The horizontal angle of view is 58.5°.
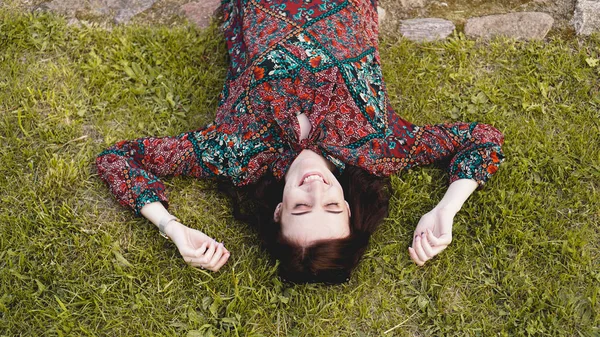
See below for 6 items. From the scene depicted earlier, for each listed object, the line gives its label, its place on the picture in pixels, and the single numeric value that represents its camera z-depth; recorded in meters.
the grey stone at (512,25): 4.64
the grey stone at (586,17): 4.63
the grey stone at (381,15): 4.80
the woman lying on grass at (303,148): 3.43
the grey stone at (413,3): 4.93
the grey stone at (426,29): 4.69
